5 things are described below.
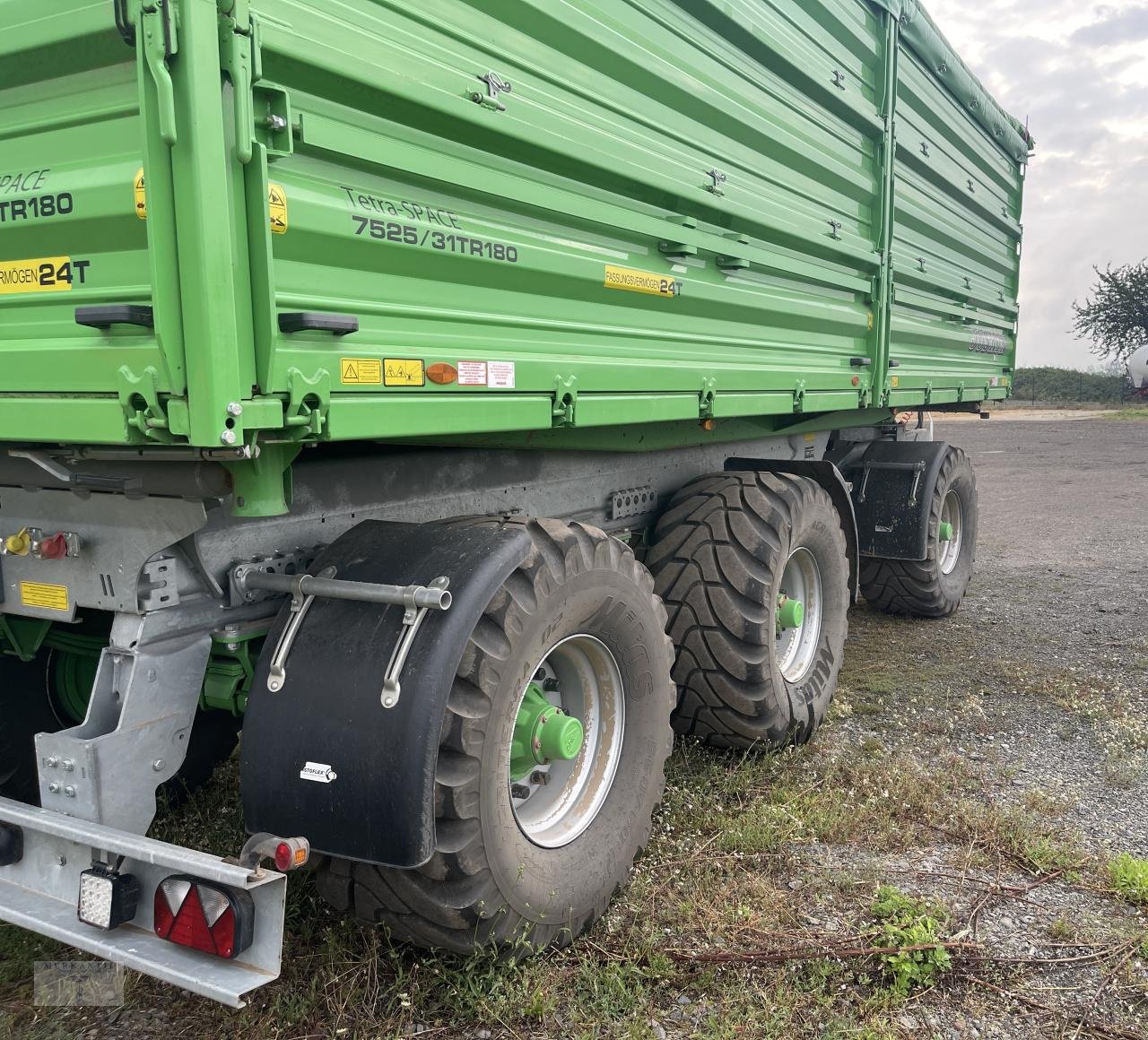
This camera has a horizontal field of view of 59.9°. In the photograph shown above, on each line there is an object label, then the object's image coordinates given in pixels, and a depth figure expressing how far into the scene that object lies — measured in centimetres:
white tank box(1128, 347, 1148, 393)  3481
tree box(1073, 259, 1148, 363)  3806
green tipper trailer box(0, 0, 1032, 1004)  195
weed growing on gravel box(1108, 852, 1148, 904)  306
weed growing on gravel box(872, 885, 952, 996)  263
